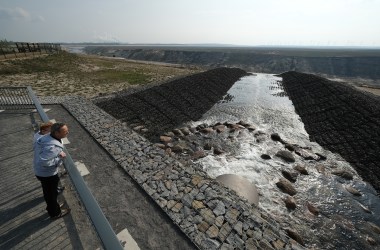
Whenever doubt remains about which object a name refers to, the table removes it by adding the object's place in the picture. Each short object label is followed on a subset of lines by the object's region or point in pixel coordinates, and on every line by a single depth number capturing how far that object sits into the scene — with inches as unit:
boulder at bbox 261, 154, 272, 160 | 637.3
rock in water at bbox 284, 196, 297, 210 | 447.8
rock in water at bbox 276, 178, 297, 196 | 495.2
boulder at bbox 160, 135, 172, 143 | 695.7
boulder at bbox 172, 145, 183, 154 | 638.7
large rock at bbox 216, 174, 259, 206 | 442.8
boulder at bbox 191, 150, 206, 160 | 618.2
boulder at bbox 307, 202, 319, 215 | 443.8
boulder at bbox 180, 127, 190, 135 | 772.5
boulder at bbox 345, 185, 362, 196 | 509.7
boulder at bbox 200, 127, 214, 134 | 791.7
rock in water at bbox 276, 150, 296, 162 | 629.3
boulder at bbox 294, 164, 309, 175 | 572.1
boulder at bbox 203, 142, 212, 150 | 679.1
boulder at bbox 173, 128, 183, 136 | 763.0
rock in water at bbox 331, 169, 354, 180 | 562.6
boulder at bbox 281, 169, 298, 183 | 544.1
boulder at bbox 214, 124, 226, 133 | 805.8
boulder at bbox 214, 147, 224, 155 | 652.1
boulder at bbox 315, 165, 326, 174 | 586.4
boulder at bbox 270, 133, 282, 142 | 760.2
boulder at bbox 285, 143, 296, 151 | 692.6
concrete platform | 226.7
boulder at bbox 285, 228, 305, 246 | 362.3
